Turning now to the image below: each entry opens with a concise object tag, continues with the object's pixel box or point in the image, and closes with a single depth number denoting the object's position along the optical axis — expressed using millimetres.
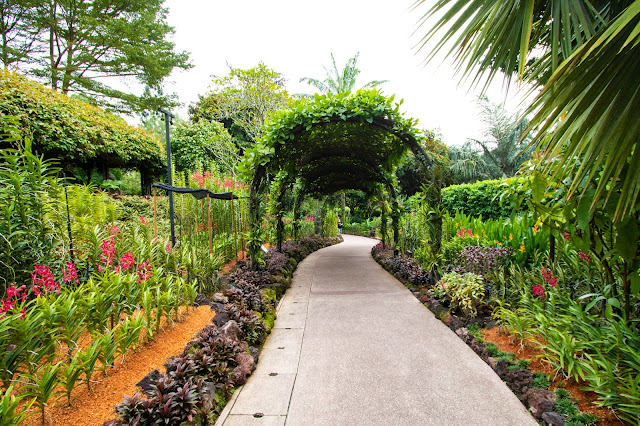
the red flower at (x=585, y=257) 2364
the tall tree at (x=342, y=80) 16359
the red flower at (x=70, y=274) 2091
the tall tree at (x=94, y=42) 9344
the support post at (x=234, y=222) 5809
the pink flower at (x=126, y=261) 2506
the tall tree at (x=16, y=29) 8844
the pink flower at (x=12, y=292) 1671
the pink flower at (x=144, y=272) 2704
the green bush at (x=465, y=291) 3285
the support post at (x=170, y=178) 3938
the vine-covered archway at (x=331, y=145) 4883
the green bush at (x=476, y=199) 7262
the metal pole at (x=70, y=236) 2525
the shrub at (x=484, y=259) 3465
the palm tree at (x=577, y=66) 1054
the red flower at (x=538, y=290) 2574
